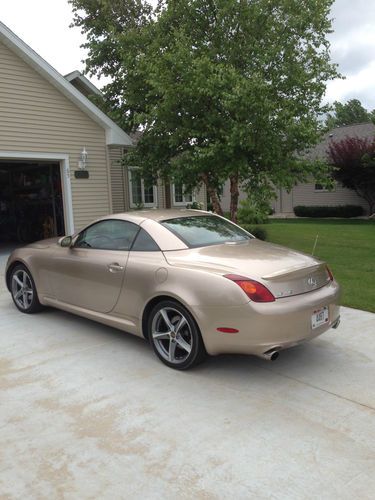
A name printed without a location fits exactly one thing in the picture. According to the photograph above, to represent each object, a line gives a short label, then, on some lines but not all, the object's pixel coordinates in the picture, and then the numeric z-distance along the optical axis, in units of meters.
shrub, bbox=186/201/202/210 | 17.09
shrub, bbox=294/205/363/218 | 25.12
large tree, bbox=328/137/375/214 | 22.73
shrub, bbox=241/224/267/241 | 13.02
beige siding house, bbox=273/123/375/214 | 26.22
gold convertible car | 3.63
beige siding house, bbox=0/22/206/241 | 9.66
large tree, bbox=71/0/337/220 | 9.50
